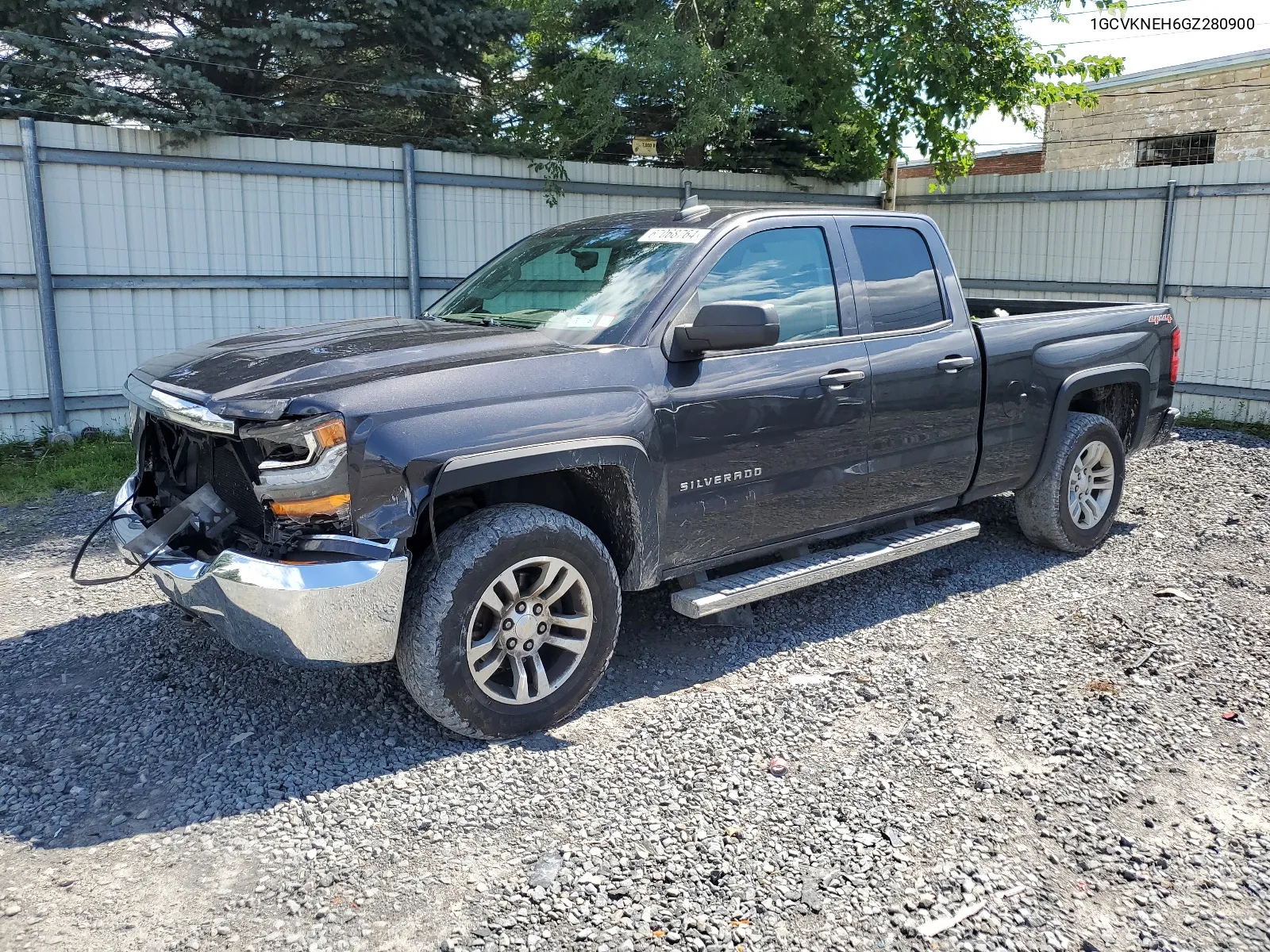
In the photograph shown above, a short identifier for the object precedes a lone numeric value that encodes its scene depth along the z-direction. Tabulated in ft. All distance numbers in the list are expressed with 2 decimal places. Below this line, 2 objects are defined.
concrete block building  55.67
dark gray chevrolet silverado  11.43
